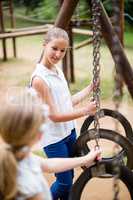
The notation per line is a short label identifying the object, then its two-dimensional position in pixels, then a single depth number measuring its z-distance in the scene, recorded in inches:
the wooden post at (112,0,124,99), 67.9
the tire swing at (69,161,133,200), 84.4
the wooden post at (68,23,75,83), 234.7
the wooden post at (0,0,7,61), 295.6
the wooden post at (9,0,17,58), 306.9
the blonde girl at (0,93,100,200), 56.8
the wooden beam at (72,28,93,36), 246.3
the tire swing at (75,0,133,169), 86.0
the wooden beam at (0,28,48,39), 271.0
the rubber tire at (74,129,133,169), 101.4
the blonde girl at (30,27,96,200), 94.8
